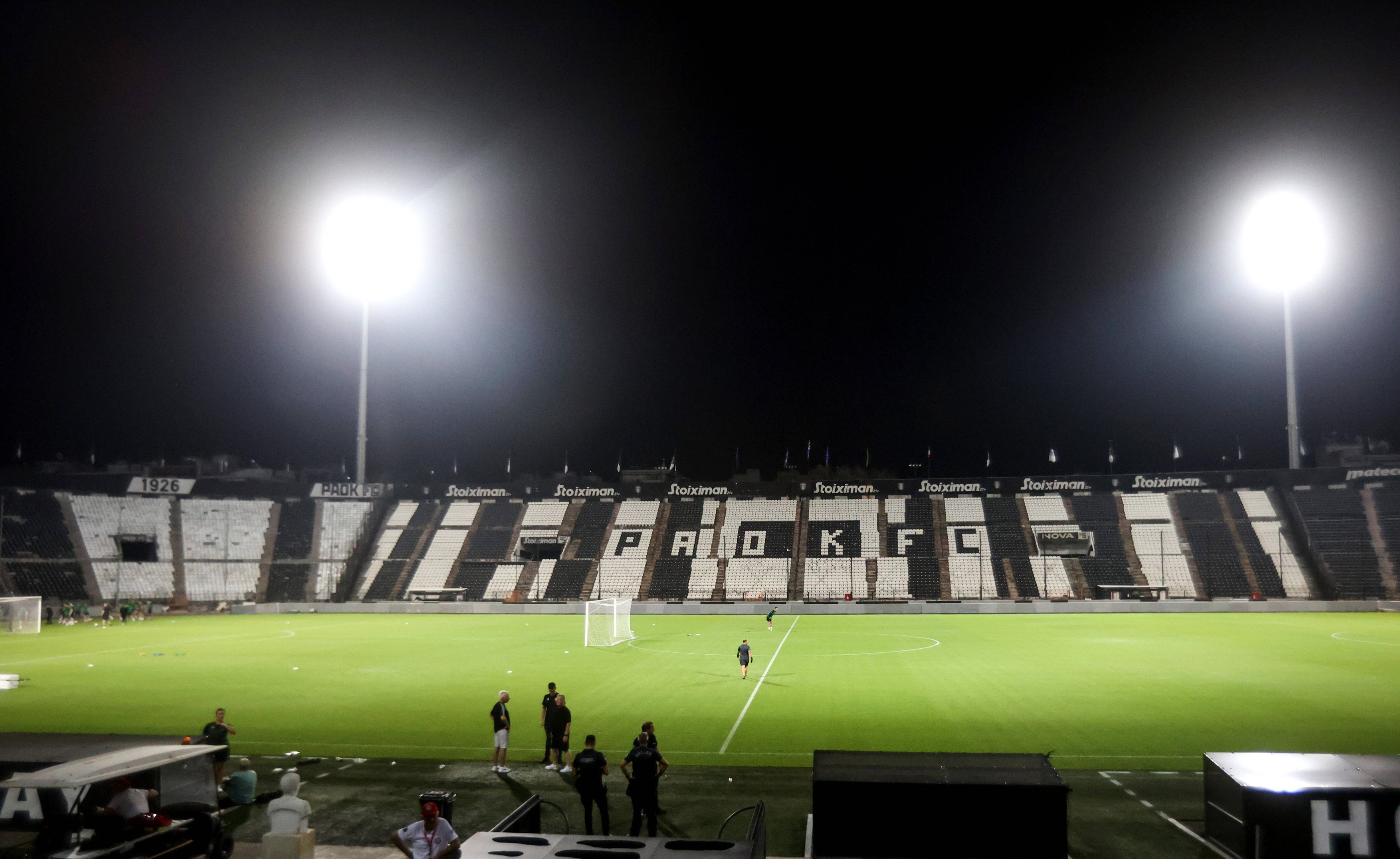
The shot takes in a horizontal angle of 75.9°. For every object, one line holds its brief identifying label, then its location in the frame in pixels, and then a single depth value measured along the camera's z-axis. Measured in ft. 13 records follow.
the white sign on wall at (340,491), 260.01
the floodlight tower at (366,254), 195.93
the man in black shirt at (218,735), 50.21
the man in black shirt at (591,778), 42.57
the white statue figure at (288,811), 33.91
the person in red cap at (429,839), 29.63
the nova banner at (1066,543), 234.38
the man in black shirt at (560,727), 56.80
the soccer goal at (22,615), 153.99
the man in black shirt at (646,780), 42.39
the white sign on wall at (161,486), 230.48
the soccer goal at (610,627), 138.62
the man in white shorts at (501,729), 55.42
